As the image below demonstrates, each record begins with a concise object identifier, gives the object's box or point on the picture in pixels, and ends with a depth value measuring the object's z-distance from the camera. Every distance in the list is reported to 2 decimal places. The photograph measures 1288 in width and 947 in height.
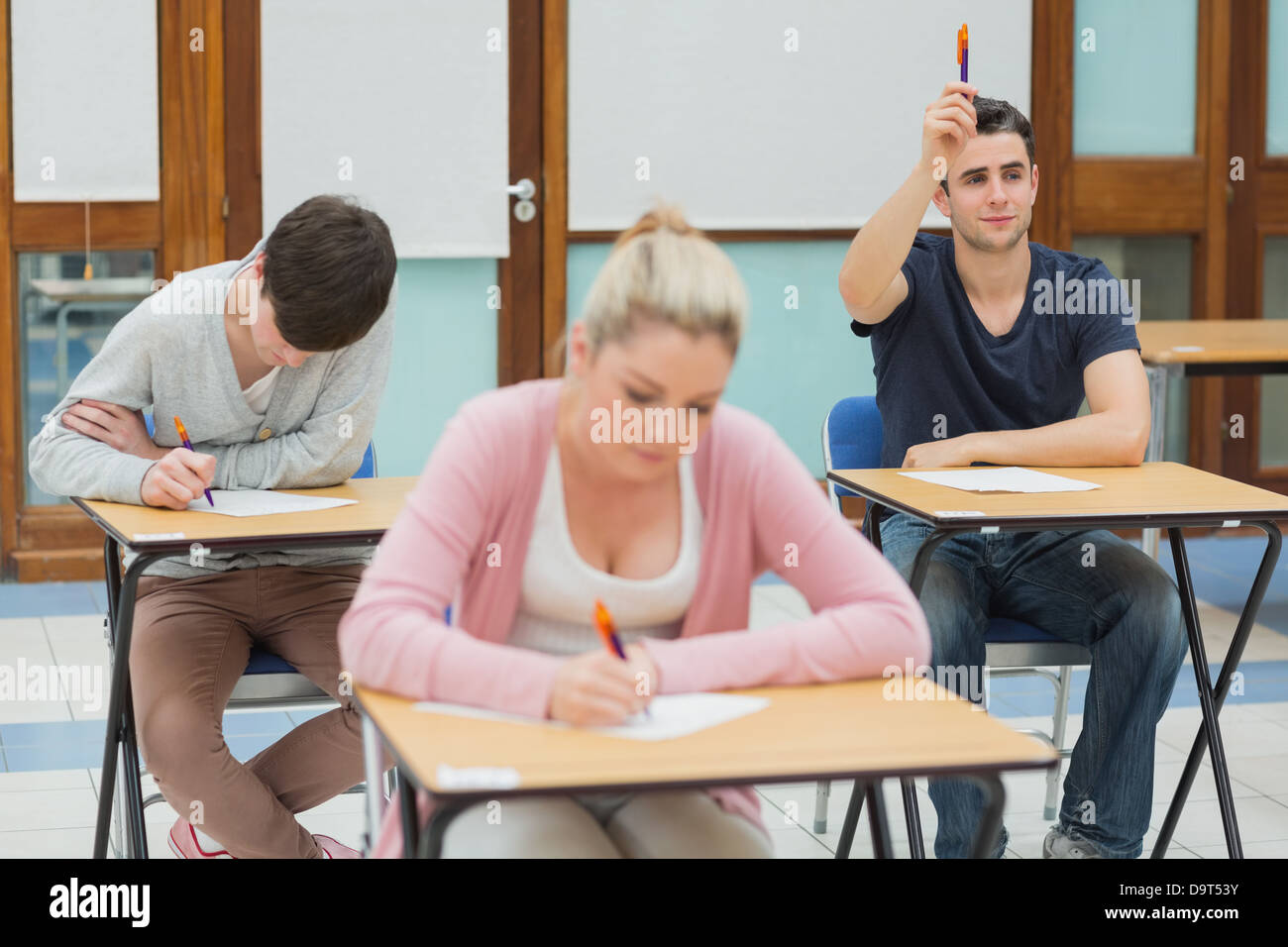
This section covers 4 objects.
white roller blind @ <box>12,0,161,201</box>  4.73
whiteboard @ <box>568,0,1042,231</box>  5.18
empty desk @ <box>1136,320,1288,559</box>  4.06
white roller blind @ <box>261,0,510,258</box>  4.91
